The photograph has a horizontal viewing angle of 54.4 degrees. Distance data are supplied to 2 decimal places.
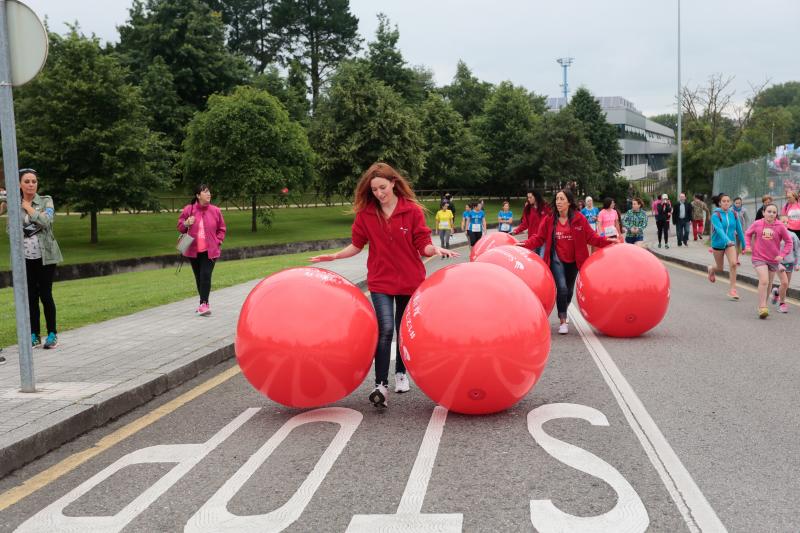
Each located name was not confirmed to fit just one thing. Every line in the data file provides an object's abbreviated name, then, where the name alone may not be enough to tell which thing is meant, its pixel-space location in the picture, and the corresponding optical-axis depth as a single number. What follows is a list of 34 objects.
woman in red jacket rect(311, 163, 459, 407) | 6.41
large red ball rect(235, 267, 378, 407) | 5.80
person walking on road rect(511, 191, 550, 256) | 12.73
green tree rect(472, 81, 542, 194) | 77.31
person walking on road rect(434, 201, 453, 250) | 28.44
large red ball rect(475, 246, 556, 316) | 10.21
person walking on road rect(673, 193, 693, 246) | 29.69
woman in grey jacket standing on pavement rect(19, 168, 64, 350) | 8.62
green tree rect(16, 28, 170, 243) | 34.62
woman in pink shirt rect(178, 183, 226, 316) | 11.45
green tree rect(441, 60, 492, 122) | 94.31
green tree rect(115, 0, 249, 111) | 64.62
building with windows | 110.12
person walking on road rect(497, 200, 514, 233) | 22.61
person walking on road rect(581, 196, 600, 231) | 19.31
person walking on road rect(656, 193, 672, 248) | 29.20
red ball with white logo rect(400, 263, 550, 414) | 5.62
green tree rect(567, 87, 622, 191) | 82.79
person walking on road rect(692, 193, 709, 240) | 30.91
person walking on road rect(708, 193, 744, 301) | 13.98
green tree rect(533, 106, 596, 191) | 70.75
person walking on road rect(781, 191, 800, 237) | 18.02
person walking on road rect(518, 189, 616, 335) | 10.18
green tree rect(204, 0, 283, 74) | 81.00
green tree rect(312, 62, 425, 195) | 54.31
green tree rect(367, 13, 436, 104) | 75.38
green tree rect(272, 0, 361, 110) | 80.81
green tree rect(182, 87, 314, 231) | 44.09
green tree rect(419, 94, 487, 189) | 70.69
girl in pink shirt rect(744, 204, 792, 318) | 11.63
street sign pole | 6.44
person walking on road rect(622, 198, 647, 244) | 21.70
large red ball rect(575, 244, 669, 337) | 9.50
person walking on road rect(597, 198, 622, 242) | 17.69
